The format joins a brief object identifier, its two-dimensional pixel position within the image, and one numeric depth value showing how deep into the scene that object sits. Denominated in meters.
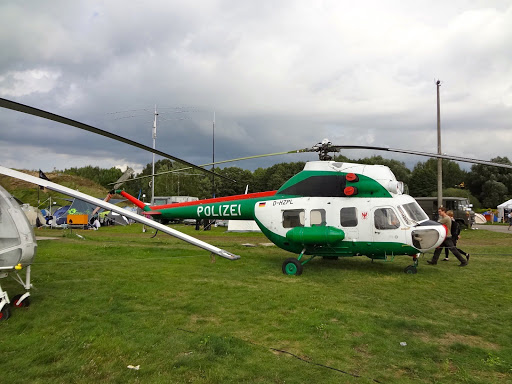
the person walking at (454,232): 13.05
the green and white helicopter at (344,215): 9.90
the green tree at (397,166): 72.06
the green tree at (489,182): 67.25
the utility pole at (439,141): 24.98
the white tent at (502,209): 46.31
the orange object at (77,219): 30.41
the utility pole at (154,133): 29.94
